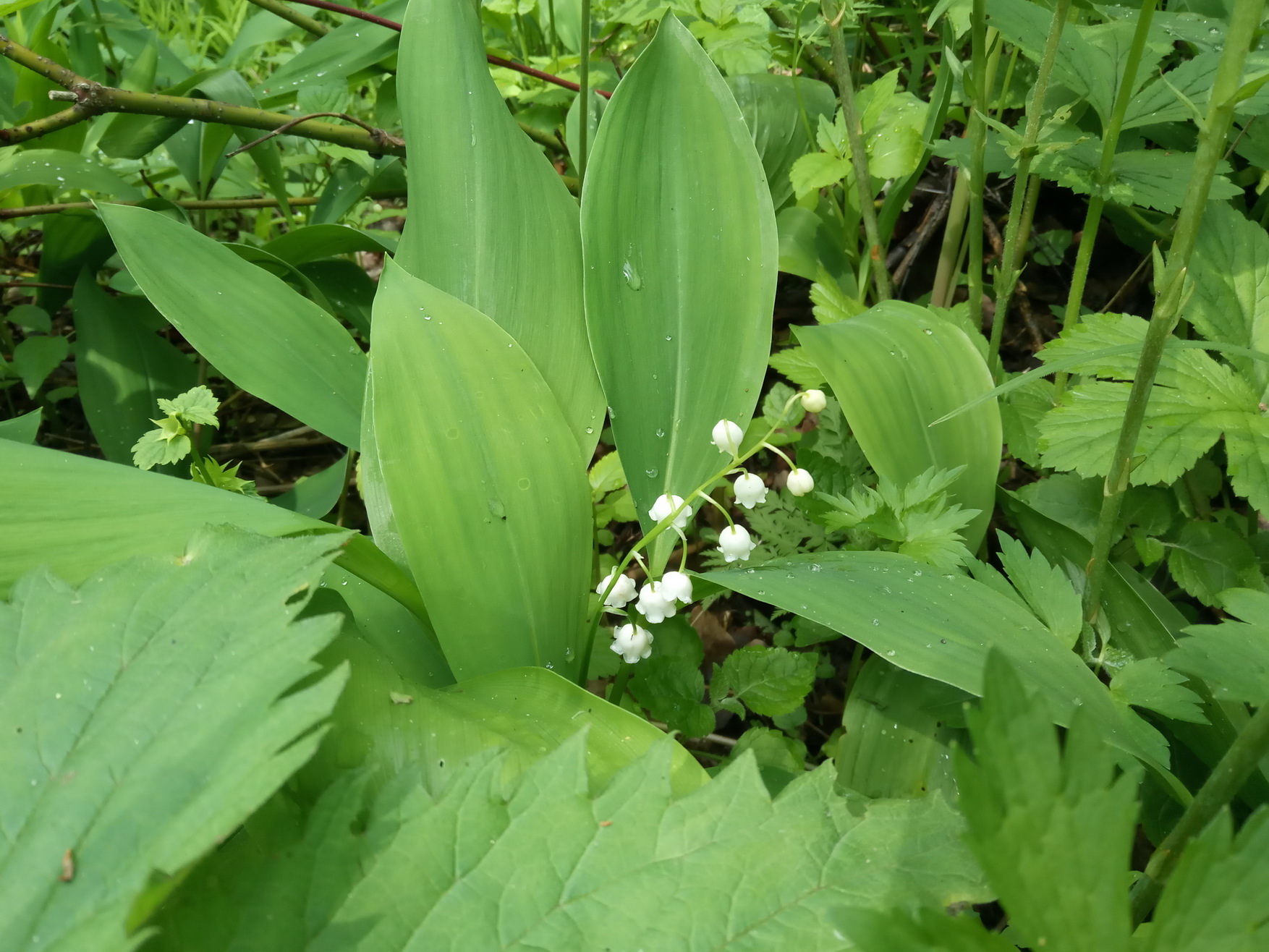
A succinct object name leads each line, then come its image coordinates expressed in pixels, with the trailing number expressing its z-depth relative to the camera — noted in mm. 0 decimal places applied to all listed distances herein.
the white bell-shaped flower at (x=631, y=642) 210
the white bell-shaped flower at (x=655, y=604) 208
